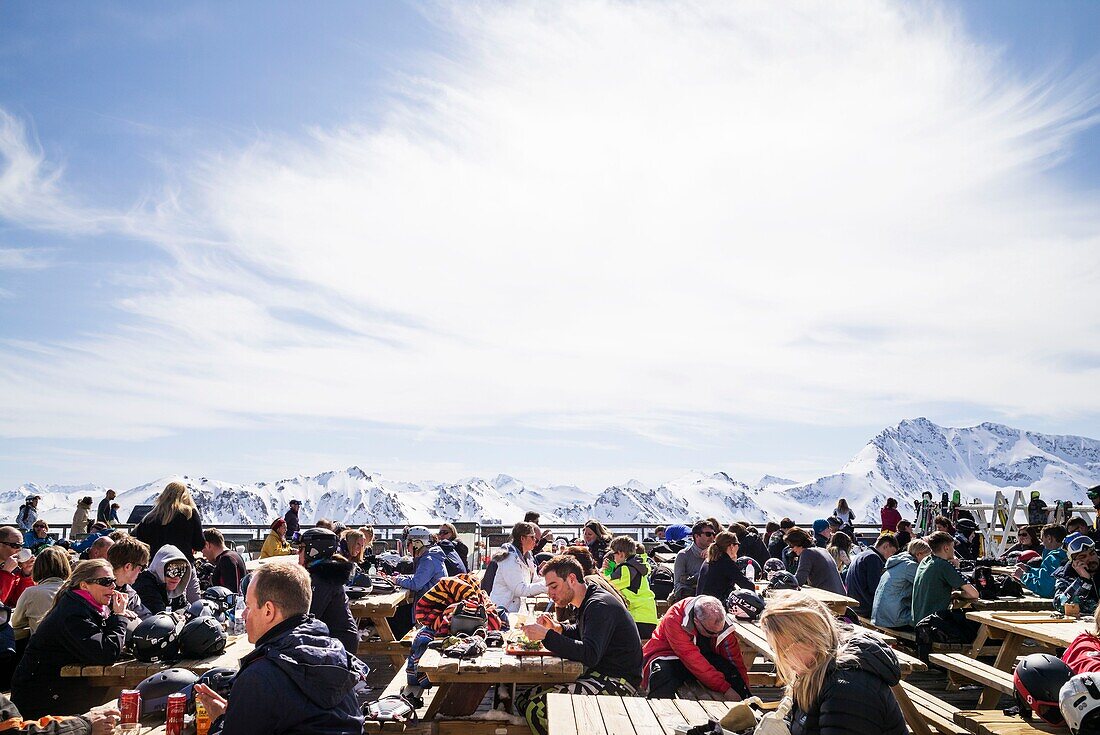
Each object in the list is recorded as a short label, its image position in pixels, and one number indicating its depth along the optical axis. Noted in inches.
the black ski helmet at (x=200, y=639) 220.1
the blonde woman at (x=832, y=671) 123.5
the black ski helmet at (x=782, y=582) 361.7
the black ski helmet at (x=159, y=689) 168.6
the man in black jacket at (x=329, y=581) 243.6
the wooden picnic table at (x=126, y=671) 205.9
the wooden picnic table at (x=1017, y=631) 253.0
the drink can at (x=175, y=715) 148.0
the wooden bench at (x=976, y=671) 234.3
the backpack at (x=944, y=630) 304.0
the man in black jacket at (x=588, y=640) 207.0
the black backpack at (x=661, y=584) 429.4
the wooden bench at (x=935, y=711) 202.1
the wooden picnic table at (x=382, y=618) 337.7
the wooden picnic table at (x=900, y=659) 210.8
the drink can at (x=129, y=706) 154.3
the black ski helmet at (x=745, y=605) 300.8
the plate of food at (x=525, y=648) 214.8
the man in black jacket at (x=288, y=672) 122.0
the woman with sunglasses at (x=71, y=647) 200.1
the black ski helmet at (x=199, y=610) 232.1
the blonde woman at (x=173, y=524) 313.9
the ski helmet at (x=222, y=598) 276.8
